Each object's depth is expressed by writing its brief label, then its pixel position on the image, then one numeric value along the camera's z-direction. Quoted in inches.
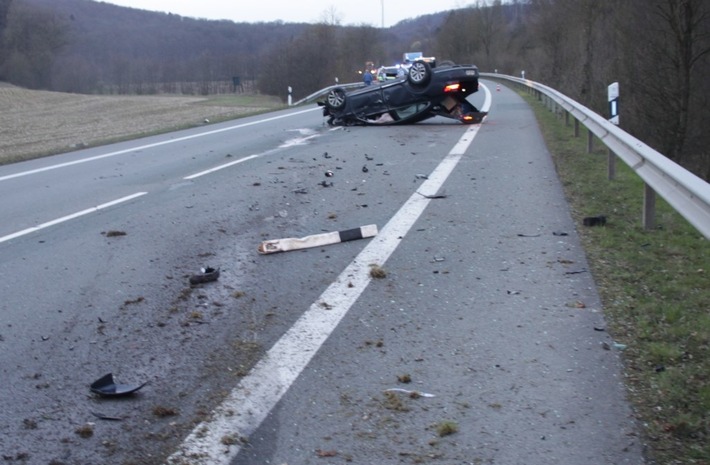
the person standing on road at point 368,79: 1531.3
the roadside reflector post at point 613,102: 522.9
